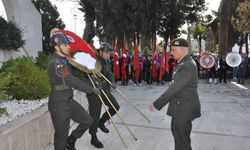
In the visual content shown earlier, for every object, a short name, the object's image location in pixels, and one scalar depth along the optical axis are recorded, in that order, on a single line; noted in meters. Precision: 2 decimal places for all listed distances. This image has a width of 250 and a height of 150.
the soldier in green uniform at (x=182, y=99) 2.52
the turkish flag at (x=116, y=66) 9.53
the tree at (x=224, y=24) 13.78
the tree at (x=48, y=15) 13.09
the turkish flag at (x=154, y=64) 10.37
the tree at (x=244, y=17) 12.45
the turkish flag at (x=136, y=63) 10.03
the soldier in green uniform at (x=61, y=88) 2.63
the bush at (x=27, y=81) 3.80
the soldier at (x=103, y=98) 3.47
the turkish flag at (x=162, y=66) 10.05
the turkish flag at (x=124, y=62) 10.02
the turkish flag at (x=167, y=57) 10.14
